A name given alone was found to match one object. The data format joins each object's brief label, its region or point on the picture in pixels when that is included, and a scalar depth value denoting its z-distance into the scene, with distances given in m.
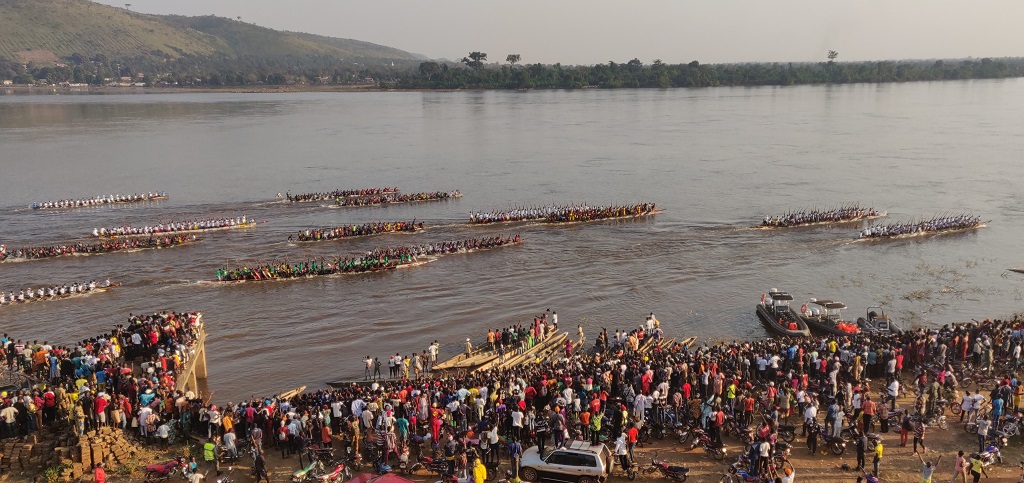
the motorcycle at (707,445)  20.61
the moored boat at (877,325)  33.43
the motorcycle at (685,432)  21.62
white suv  18.67
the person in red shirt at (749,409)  21.47
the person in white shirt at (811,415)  20.81
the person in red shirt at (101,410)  21.23
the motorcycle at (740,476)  18.61
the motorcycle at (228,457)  20.80
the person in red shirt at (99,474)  18.77
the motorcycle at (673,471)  19.52
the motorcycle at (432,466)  19.94
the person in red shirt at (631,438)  19.97
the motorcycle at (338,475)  19.42
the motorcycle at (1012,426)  21.16
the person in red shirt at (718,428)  20.70
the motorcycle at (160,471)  19.98
